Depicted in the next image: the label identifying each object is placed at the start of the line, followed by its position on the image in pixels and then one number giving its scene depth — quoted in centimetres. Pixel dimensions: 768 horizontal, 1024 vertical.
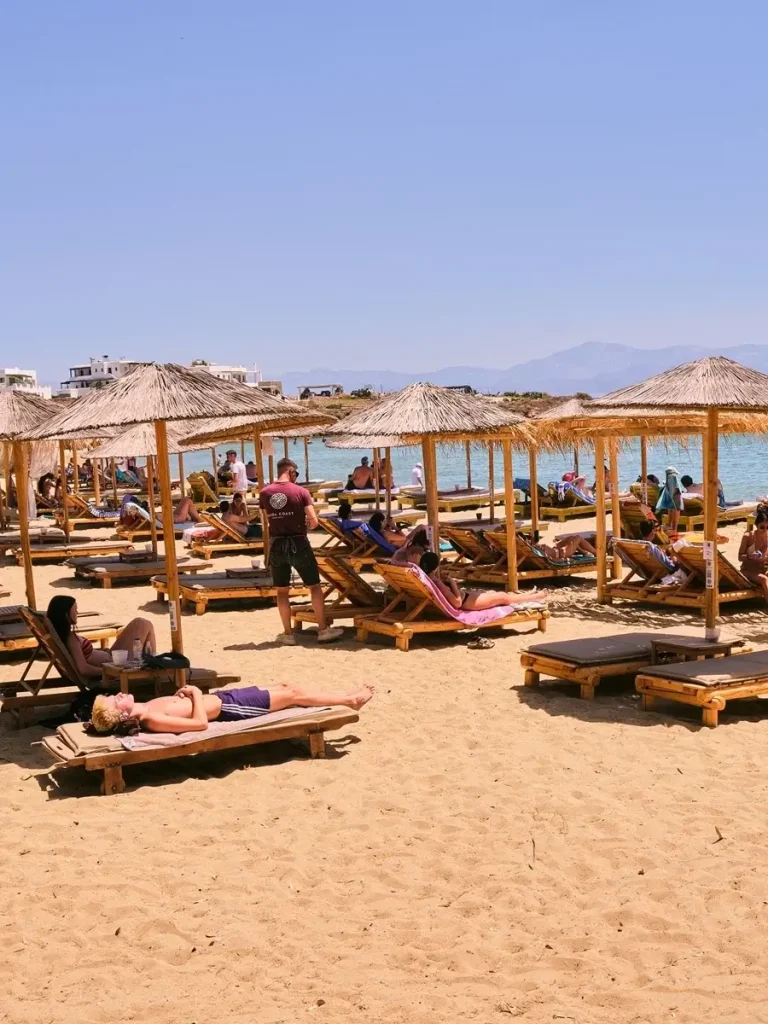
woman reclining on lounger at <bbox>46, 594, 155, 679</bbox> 666
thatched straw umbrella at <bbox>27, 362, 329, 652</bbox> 684
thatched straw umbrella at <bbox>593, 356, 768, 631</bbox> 764
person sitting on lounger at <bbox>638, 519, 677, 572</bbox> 1333
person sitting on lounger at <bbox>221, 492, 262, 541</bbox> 1566
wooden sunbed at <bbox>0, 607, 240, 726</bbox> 670
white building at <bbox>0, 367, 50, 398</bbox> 12775
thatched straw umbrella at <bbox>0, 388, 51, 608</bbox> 912
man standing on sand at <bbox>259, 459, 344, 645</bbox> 916
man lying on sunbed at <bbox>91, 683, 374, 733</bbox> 580
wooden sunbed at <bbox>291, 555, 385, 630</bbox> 970
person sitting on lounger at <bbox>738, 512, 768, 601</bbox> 1041
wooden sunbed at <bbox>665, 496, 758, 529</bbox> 1759
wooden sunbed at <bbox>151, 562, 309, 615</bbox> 1095
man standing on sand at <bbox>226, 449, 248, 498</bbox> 2177
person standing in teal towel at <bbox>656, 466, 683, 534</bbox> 1585
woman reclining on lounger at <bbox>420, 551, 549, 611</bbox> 922
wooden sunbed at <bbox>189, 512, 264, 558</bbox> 1523
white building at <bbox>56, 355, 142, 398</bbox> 15338
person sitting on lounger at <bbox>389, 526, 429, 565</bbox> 937
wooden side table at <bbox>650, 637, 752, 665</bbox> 739
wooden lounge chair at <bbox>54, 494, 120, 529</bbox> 2028
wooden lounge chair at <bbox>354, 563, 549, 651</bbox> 898
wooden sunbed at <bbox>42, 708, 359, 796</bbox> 553
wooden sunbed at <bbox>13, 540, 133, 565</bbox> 1534
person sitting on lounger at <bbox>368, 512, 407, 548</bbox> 1344
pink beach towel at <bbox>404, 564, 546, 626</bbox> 898
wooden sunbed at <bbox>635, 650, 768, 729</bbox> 649
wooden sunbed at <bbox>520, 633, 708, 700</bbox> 724
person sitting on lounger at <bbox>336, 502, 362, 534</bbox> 1369
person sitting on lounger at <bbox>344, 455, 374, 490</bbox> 2161
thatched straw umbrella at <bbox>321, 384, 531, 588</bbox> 1008
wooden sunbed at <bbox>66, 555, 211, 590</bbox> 1316
